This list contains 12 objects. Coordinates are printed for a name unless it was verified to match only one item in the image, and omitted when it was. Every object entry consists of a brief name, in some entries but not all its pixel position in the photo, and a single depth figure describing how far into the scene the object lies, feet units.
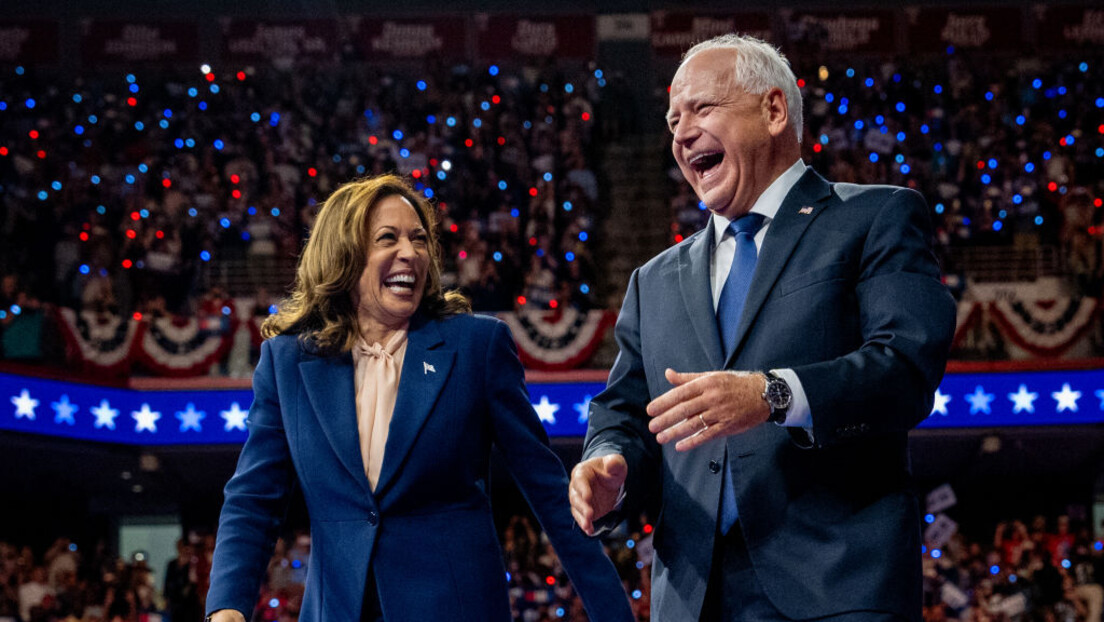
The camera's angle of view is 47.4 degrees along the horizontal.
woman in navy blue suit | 8.85
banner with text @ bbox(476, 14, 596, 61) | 59.31
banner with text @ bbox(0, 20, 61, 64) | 59.67
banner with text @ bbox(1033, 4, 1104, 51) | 59.21
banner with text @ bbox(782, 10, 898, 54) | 59.21
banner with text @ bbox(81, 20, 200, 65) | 60.08
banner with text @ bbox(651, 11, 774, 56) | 59.41
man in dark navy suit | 6.15
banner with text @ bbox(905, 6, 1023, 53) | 59.31
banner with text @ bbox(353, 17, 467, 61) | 59.11
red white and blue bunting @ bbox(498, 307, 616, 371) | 38.75
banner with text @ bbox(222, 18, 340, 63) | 58.29
